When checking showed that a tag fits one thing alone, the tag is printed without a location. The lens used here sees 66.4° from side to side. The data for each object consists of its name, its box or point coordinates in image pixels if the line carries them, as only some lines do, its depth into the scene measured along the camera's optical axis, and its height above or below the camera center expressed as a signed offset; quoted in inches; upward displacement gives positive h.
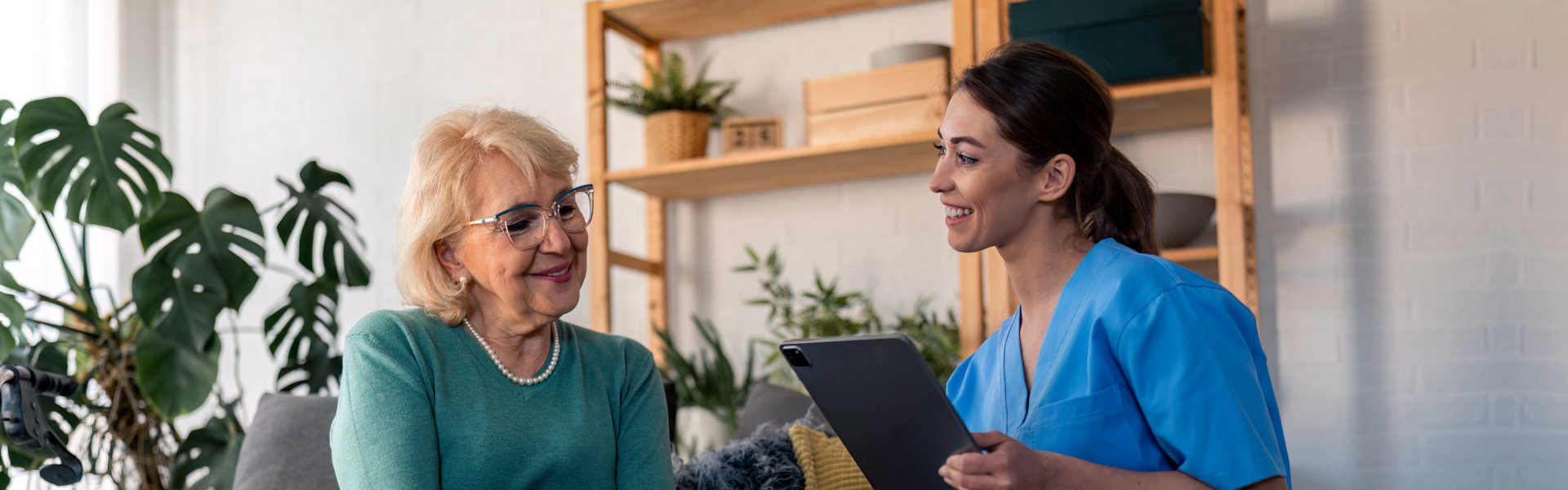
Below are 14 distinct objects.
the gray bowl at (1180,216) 104.2 +3.2
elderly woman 55.9 -3.9
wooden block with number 119.6 +12.7
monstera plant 105.6 -2.1
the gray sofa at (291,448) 83.7 -12.4
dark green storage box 99.7 +18.3
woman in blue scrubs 47.4 -3.1
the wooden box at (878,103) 110.0 +14.6
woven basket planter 120.6 +12.9
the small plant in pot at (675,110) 120.7 +15.6
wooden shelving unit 101.5 +10.0
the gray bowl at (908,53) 111.9 +19.2
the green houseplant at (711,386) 120.6 -12.5
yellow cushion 74.4 -12.7
